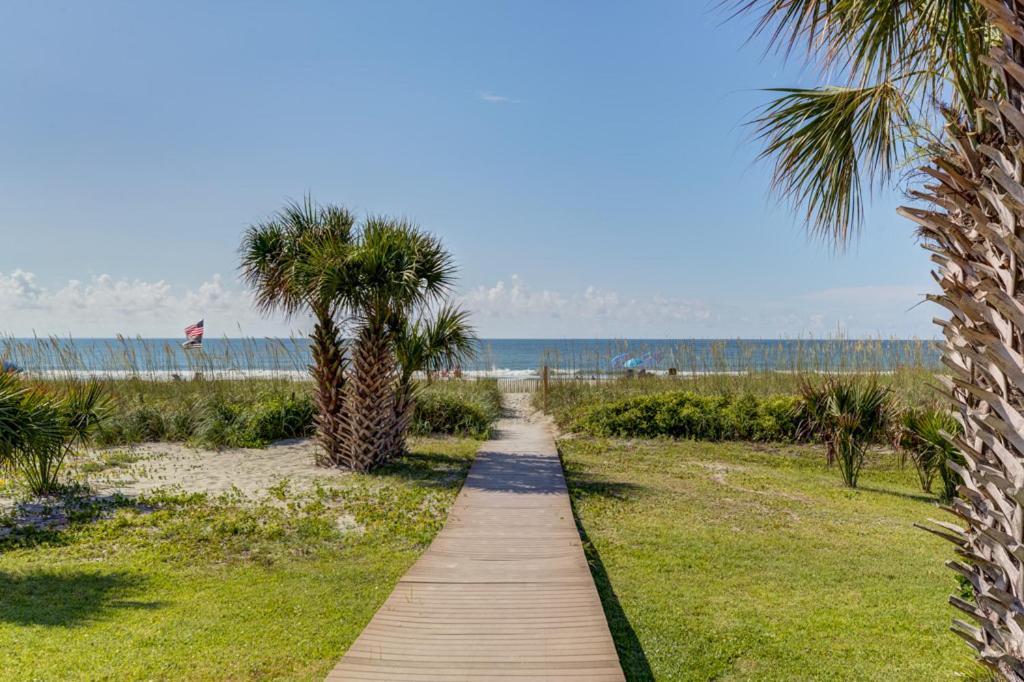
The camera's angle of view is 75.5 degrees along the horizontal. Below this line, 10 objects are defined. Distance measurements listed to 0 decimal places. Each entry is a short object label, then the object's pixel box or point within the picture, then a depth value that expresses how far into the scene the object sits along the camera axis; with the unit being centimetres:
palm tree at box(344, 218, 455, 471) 1094
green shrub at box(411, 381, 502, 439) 1614
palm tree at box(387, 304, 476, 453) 1261
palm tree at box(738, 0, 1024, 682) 267
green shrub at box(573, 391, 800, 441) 1516
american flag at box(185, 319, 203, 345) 2664
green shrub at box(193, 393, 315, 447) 1410
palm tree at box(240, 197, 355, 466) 1170
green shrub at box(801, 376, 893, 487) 1133
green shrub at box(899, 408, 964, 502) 976
